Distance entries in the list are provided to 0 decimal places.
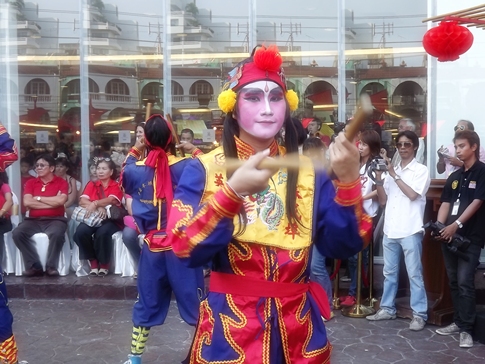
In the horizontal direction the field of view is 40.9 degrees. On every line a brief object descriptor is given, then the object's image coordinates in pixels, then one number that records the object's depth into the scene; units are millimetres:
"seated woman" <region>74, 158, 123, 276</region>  7652
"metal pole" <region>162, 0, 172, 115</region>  9008
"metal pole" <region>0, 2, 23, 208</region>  8812
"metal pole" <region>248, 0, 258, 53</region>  8930
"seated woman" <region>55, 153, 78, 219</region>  8291
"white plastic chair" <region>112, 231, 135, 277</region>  7711
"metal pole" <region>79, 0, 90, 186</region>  8898
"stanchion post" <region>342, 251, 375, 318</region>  6359
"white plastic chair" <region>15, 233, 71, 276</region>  7762
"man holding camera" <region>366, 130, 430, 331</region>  5871
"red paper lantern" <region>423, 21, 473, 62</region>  4570
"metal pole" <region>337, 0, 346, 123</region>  8547
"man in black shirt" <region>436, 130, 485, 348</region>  5395
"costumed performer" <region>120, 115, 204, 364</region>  4797
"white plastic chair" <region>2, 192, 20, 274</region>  7848
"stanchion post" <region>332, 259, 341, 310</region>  6565
